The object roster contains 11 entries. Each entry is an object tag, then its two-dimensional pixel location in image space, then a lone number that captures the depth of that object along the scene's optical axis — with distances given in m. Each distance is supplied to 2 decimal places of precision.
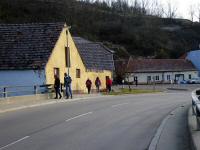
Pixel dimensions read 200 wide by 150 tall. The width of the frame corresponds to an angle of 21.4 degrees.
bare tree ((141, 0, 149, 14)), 167.75
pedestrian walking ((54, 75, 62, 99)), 36.38
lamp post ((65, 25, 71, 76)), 48.32
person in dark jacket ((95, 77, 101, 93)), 51.69
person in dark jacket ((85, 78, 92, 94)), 48.00
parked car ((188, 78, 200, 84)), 104.10
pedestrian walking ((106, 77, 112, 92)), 51.41
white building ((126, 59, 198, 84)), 113.12
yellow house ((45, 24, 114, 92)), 46.28
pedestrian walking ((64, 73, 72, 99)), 37.25
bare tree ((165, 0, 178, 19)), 169.19
